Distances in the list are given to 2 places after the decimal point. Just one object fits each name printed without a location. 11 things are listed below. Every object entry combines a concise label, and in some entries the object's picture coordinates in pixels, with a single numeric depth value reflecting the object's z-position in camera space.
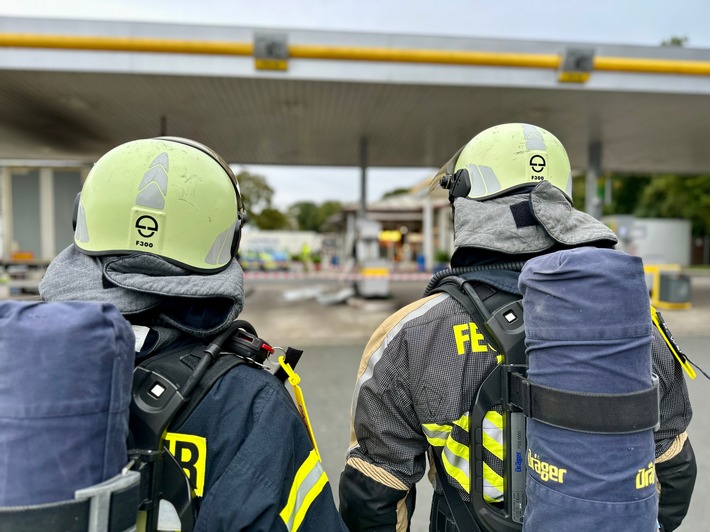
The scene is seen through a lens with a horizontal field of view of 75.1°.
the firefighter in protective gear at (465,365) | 1.25
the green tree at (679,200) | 27.84
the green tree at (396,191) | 82.32
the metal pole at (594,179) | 11.02
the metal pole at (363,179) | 11.68
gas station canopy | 6.55
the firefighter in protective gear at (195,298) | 0.96
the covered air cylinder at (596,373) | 0.88
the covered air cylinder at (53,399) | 0.68
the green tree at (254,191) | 36.56
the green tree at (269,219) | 39.25
